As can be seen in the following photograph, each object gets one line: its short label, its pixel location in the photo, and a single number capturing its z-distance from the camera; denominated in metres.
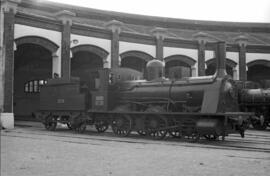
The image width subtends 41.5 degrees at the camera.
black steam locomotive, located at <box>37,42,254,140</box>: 11.42
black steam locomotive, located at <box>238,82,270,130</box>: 17.61
